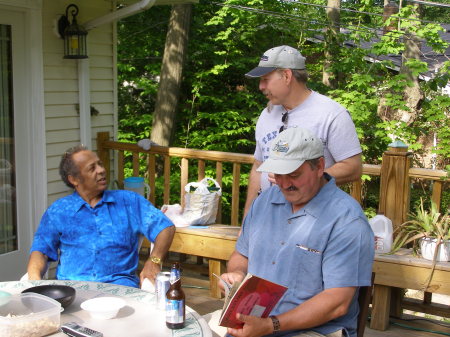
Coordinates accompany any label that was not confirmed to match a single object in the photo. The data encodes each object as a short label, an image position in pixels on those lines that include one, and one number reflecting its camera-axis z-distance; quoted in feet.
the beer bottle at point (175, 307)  6.49
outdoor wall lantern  15.20
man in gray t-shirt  9.22
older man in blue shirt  8.93
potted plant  11.48
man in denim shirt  6.59
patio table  6.41
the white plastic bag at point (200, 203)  14.29
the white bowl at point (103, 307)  6.64
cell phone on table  6.15
